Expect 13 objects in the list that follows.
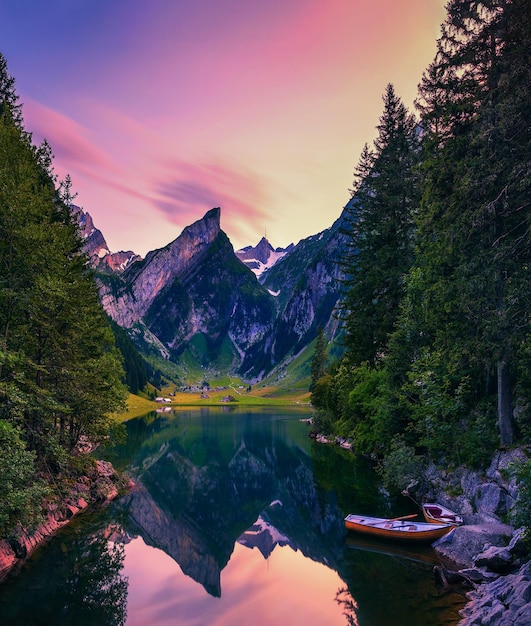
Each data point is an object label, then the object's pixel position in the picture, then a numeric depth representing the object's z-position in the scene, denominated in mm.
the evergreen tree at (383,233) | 47688
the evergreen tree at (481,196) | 23938
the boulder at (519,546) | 18303
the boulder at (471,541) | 20875
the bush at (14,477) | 18000
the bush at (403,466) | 32844
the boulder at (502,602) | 14245
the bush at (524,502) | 16953
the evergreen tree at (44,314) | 22234
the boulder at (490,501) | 22766
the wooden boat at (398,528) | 24595
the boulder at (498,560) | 18562
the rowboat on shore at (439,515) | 25328
